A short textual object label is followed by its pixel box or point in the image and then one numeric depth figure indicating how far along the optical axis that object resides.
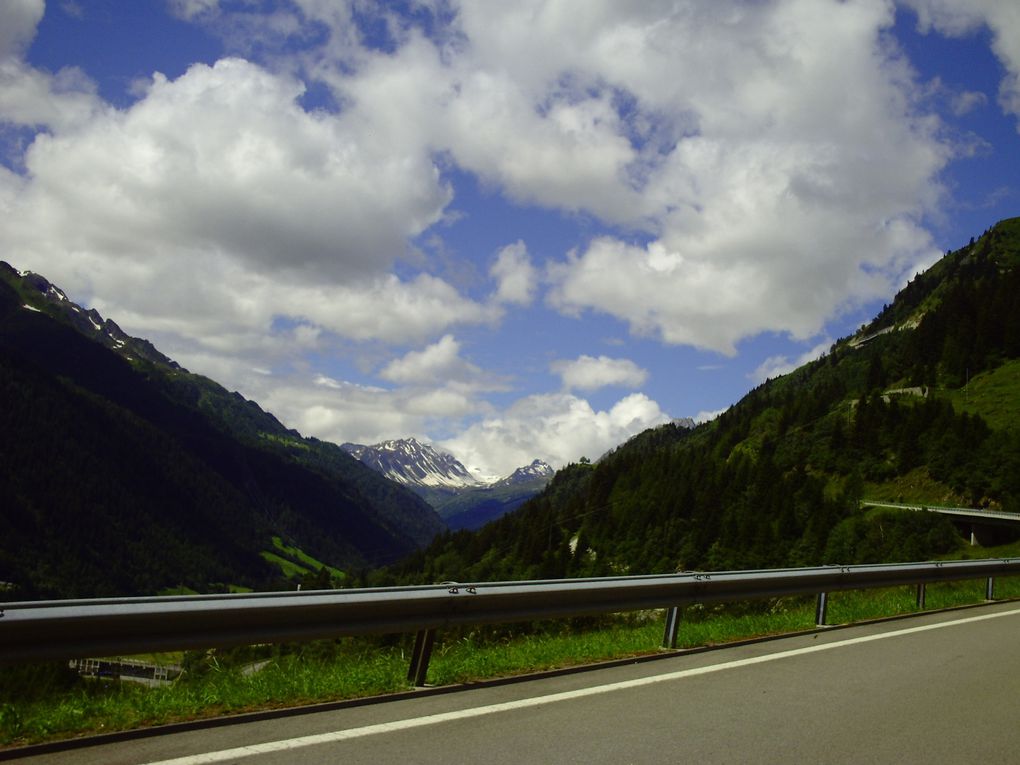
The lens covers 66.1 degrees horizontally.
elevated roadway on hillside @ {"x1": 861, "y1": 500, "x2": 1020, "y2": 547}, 86.75
